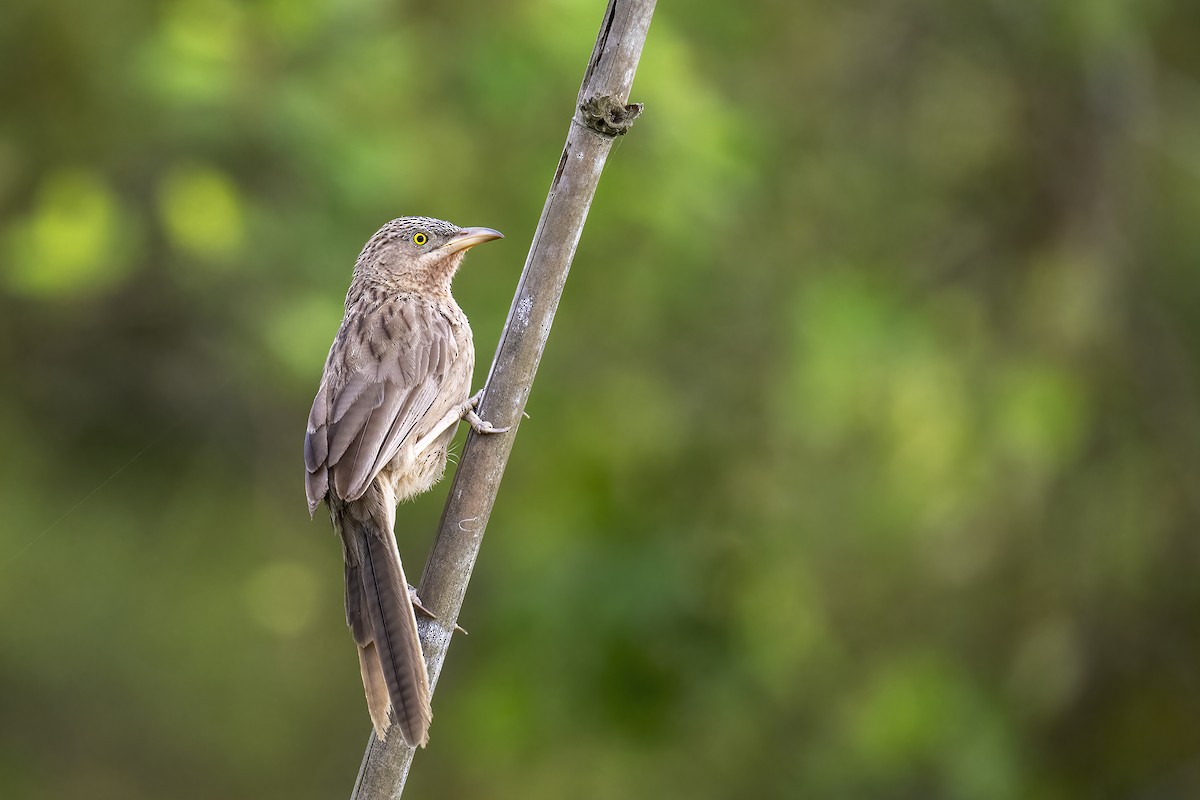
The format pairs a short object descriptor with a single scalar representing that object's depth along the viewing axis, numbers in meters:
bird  6.90
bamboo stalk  6.62
